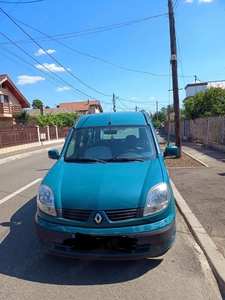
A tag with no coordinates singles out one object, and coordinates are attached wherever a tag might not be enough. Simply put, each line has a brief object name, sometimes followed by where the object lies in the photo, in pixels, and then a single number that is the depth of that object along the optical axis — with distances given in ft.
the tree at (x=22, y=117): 102.58
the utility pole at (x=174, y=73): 35.91
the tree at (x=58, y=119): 115.75
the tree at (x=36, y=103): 312.50
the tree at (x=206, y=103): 76.07
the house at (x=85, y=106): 218.89
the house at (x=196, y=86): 206.69
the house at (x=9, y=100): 92.45
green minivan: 8.56
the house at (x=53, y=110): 185.43
